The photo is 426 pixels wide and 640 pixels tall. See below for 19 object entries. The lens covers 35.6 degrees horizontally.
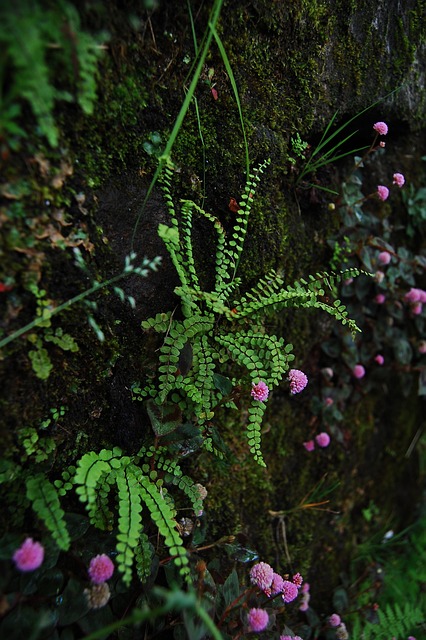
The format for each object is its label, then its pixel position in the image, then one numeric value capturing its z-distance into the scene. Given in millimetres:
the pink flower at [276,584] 298
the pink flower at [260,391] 297
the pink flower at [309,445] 391
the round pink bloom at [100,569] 262
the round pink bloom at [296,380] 308
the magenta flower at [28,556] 249
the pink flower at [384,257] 389
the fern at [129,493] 260
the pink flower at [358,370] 401
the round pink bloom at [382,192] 371
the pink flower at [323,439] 392
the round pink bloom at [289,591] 302
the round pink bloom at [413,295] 410
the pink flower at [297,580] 312
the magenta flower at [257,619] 279
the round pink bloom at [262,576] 295
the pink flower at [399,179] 364
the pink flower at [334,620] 364
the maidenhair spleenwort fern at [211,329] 294
